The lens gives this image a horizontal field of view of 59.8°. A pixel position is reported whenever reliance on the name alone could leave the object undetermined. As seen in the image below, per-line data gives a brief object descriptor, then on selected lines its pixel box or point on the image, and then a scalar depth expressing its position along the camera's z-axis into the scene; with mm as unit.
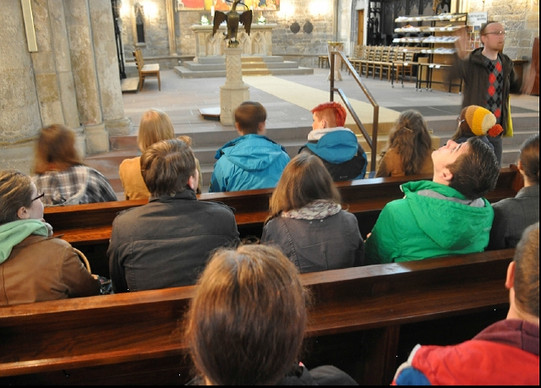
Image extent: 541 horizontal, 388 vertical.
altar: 14297
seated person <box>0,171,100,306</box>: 1679
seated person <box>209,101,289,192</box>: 2975
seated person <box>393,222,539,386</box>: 751
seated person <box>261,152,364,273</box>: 1875
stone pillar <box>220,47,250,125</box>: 6203
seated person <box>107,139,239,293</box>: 1831
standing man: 3580
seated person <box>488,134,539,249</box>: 1871
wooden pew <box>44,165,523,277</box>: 2547
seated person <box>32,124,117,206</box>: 2666
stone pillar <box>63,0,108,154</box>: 5320
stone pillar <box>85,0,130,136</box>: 5707
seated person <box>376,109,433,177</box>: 3043
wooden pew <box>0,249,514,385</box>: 1479
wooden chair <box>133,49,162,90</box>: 10156
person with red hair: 3139
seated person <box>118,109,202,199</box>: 2879
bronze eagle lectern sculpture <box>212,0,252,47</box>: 5902
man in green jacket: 1759
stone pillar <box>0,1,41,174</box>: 4453
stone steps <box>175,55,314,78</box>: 13297
